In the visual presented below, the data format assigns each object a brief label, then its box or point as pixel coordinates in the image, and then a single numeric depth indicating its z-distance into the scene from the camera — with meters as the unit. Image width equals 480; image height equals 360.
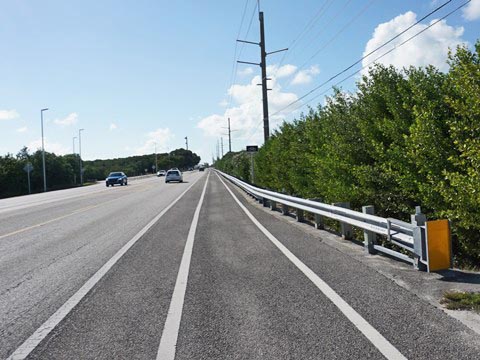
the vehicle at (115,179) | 51.25
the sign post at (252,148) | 25.86
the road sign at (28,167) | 49.72
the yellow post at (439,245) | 5.99
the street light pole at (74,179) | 71.31
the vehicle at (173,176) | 49.49
